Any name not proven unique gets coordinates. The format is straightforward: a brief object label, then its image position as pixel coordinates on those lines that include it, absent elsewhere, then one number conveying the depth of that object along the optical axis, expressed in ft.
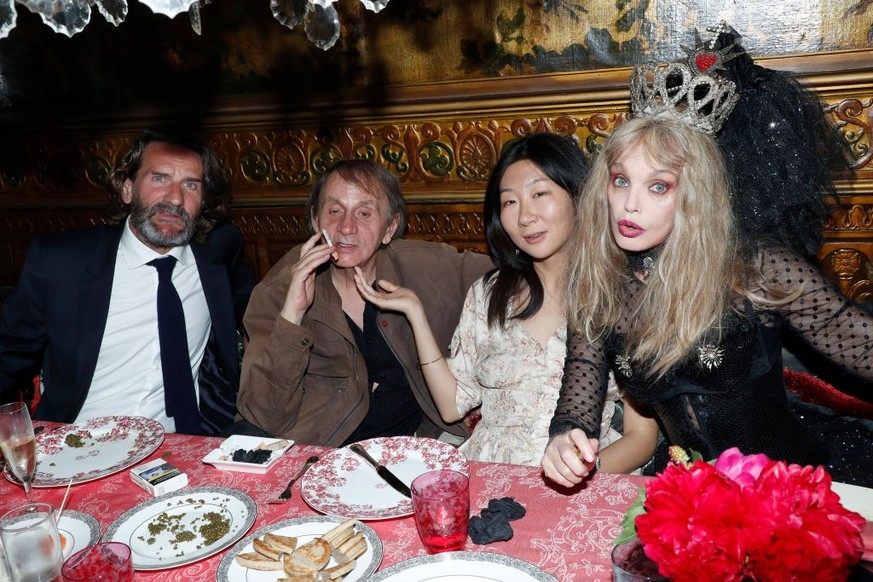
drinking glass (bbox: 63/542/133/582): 3.74
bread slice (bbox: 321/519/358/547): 4.34
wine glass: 4.97
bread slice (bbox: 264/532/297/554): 4.33
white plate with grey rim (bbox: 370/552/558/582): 3.96
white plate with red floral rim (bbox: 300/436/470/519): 4.98
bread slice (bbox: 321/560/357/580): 4.09
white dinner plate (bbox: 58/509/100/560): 4.60
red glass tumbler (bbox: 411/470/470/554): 4.15
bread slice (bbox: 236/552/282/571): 4.21
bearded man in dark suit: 8.45
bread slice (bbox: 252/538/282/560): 4.28
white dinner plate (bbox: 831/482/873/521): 4.42
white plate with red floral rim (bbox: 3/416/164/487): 5.65
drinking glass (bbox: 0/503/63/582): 3.81
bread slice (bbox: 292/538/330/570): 4.15
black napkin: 4.43
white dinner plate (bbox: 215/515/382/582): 4.17
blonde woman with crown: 5.98
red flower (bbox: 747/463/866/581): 2.74
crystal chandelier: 4.17
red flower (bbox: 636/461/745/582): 2.80
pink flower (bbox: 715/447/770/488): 3.01
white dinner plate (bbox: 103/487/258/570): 4.50
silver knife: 5.16
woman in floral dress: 7.43
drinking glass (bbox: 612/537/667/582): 3.29
